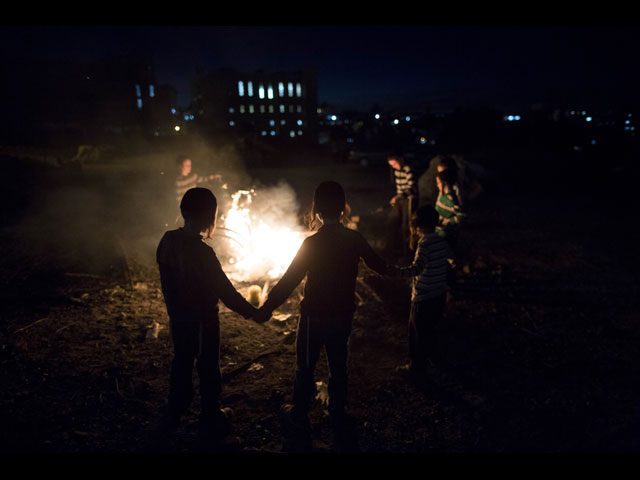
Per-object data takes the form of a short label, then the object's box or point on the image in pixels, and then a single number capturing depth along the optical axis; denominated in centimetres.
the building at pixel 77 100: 3544
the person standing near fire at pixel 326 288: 342
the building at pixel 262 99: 7925
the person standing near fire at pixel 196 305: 345
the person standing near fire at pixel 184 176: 910
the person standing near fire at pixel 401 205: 871
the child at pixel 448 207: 655
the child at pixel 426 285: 439
